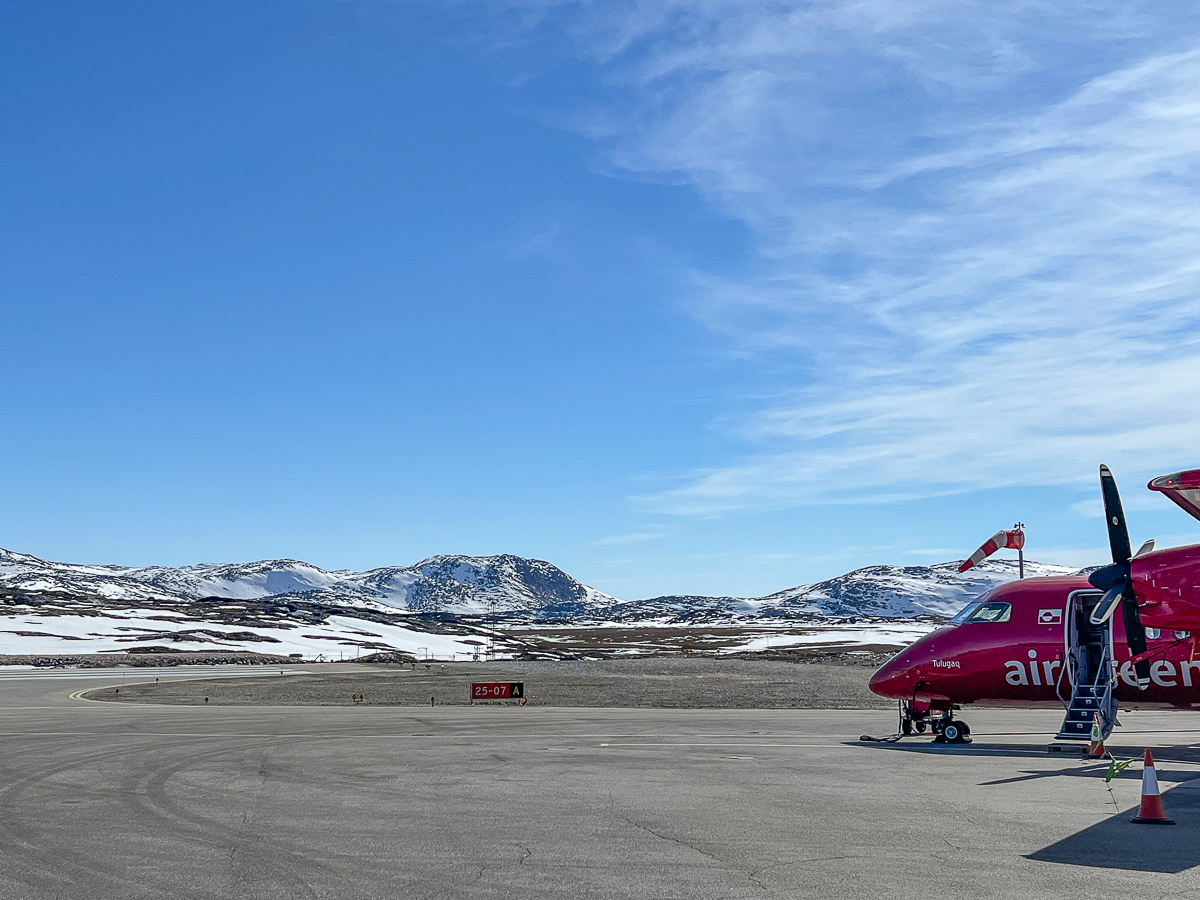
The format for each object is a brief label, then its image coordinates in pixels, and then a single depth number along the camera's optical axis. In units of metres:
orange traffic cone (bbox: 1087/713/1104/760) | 22.97
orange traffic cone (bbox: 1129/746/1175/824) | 14.91
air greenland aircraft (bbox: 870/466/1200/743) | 20.59
